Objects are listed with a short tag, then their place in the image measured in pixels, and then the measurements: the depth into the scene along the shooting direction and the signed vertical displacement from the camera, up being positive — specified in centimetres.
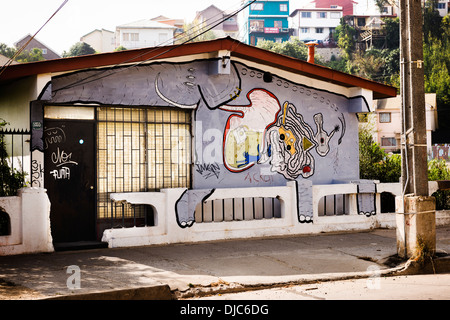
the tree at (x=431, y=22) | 7431 +1981
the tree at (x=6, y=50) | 7073 +1675
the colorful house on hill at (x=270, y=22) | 11632 +3197
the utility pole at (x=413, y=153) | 906 +37
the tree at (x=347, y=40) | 8919 +2129
